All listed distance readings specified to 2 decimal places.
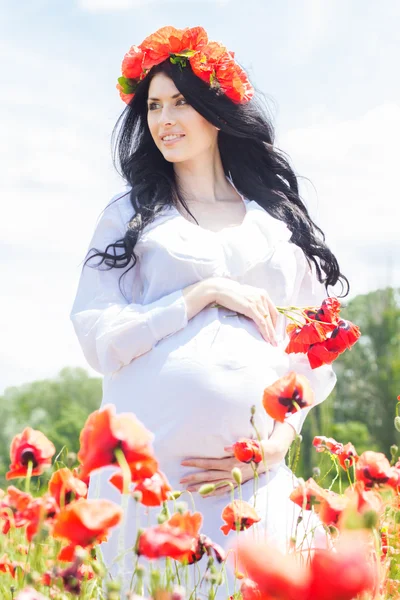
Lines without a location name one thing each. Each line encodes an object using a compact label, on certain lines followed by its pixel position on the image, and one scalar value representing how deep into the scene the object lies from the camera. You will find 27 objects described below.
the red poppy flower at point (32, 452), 2.15
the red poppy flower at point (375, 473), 2.14
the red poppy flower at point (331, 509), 2.13
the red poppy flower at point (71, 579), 1.97
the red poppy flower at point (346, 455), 2.50
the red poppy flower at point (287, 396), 2.21
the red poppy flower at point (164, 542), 1.76
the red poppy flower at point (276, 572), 1.17
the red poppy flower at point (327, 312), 2.65
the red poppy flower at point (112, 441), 1.78
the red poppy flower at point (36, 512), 2.08
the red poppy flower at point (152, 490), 2.04
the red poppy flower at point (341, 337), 2.64
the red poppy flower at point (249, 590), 2.12
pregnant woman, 2.62
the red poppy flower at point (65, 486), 2.09
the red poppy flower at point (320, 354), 2.64
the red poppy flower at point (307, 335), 2.63
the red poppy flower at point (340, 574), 1.15
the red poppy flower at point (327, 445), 2.57
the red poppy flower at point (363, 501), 1.98
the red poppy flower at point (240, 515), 2.24
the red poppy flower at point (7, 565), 2.37
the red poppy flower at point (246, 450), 2.33
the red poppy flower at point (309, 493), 2.22
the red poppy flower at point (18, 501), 2.11
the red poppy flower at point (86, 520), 1.64
